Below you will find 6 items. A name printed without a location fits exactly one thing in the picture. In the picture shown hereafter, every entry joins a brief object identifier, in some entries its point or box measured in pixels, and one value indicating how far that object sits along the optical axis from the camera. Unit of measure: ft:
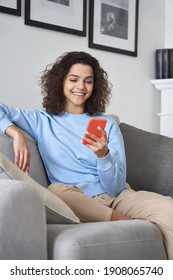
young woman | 6.23
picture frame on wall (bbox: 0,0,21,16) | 9.12
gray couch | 4.60
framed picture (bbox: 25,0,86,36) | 9.73
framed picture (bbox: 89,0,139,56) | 11.22
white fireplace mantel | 12.65
